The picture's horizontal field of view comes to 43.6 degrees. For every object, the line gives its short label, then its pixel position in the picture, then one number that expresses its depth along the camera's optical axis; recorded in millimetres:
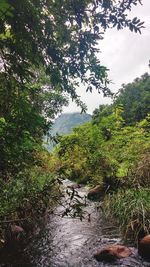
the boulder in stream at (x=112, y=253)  3587
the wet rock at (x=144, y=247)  3530
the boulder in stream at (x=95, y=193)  7066
